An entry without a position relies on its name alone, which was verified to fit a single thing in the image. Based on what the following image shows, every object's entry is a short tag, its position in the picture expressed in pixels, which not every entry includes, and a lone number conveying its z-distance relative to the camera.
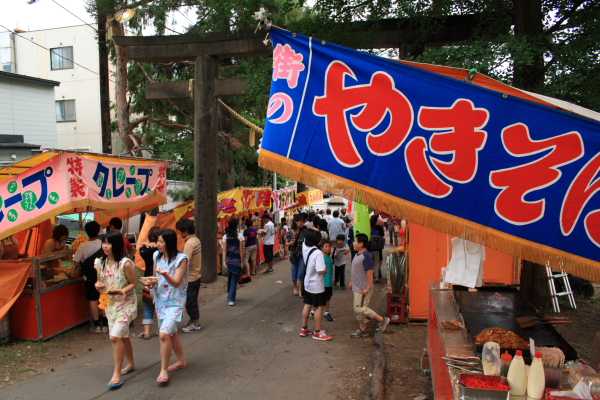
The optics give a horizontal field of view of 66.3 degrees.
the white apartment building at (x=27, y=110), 19.25
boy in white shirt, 7.43
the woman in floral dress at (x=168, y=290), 5.46
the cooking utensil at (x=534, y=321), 4.59
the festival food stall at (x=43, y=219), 6.98
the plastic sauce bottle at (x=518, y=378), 2.96
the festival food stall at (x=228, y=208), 11.32
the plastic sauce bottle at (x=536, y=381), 2.87
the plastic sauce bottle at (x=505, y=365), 3.25
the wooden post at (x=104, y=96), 13.60
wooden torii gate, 11.35
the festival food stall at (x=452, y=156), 3.09
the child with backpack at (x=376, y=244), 11.45
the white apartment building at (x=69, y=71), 28.39
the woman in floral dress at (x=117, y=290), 5.46
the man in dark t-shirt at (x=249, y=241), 11.95
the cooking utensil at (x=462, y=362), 3.48
